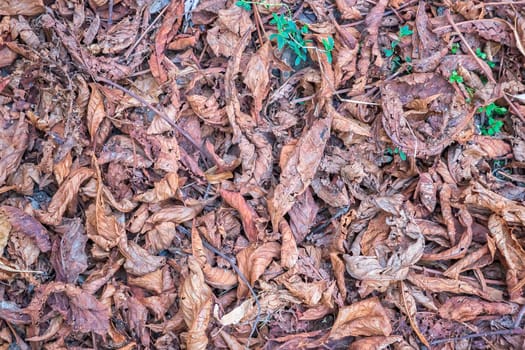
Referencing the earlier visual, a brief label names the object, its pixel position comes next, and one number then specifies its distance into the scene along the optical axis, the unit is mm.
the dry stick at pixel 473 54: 2127
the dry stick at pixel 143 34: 2127
